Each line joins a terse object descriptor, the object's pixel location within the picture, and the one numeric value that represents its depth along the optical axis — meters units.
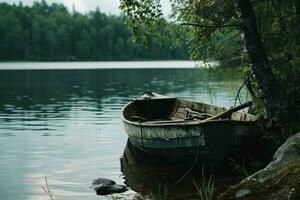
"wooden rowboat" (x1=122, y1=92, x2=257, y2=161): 14.45
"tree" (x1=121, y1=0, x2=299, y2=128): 13.51
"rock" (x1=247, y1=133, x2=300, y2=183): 9.22
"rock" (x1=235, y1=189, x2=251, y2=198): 8.48
